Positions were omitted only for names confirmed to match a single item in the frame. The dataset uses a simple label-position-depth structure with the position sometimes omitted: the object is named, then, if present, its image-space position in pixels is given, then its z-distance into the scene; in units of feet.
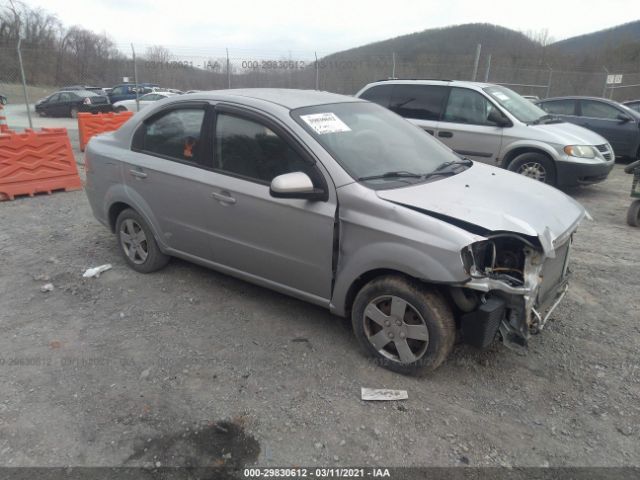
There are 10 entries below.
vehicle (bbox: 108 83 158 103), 80.33
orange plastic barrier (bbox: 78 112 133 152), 36.70
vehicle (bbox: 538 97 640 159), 34.32
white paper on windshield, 11.29
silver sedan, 9.48
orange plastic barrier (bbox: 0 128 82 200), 22.95
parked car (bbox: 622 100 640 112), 39.87
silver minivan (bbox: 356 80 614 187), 24.20
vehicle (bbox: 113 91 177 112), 67.87
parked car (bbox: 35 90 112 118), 70.74
